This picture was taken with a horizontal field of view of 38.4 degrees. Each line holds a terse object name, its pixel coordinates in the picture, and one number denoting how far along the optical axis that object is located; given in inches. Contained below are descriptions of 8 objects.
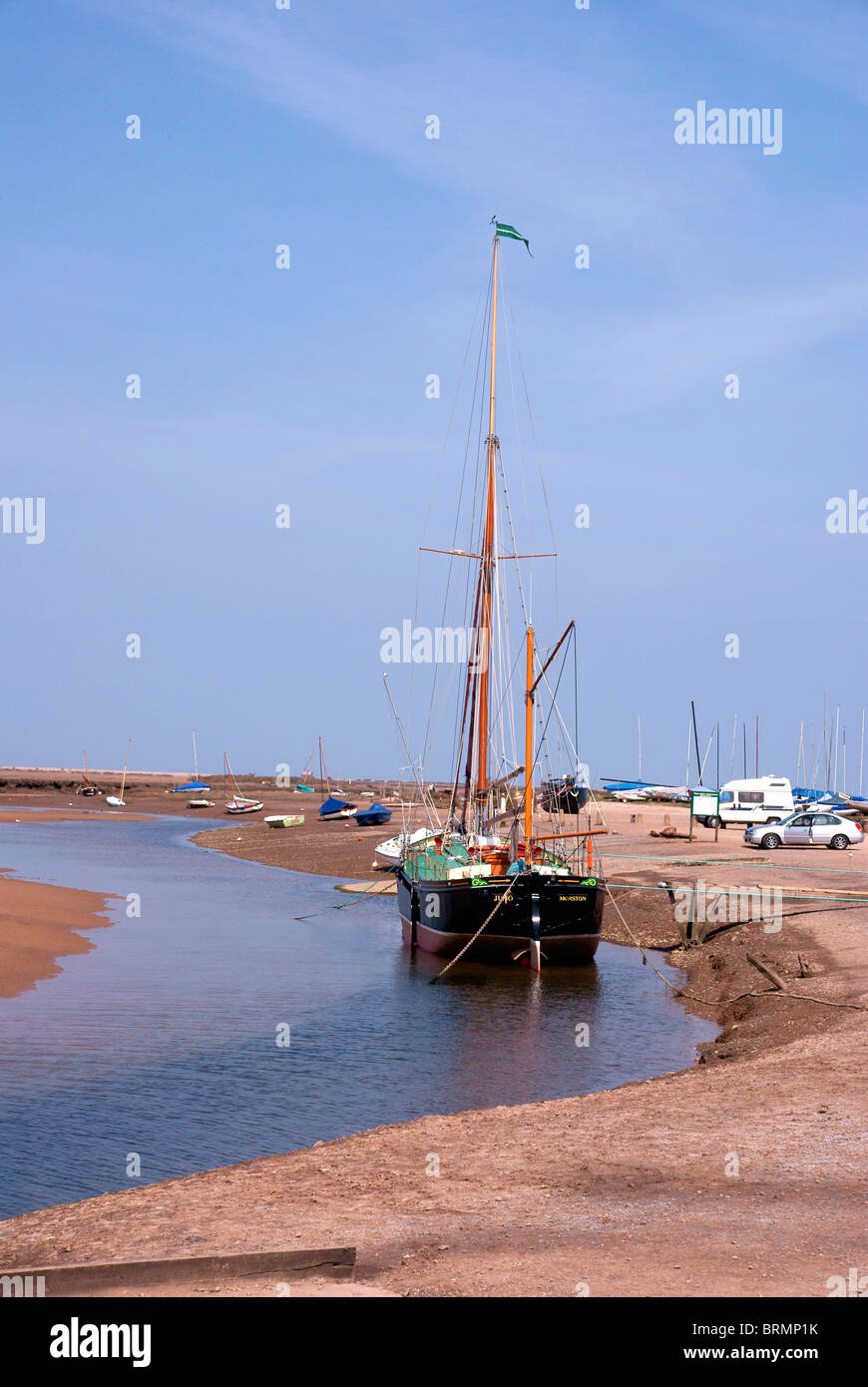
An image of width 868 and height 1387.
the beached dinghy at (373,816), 3732.5
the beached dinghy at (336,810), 4183.1
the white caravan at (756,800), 3129.9
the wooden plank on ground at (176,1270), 380.2
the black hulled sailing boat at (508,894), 1366.9
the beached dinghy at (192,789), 7372.1
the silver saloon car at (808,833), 2357.3
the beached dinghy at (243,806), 5201.8
